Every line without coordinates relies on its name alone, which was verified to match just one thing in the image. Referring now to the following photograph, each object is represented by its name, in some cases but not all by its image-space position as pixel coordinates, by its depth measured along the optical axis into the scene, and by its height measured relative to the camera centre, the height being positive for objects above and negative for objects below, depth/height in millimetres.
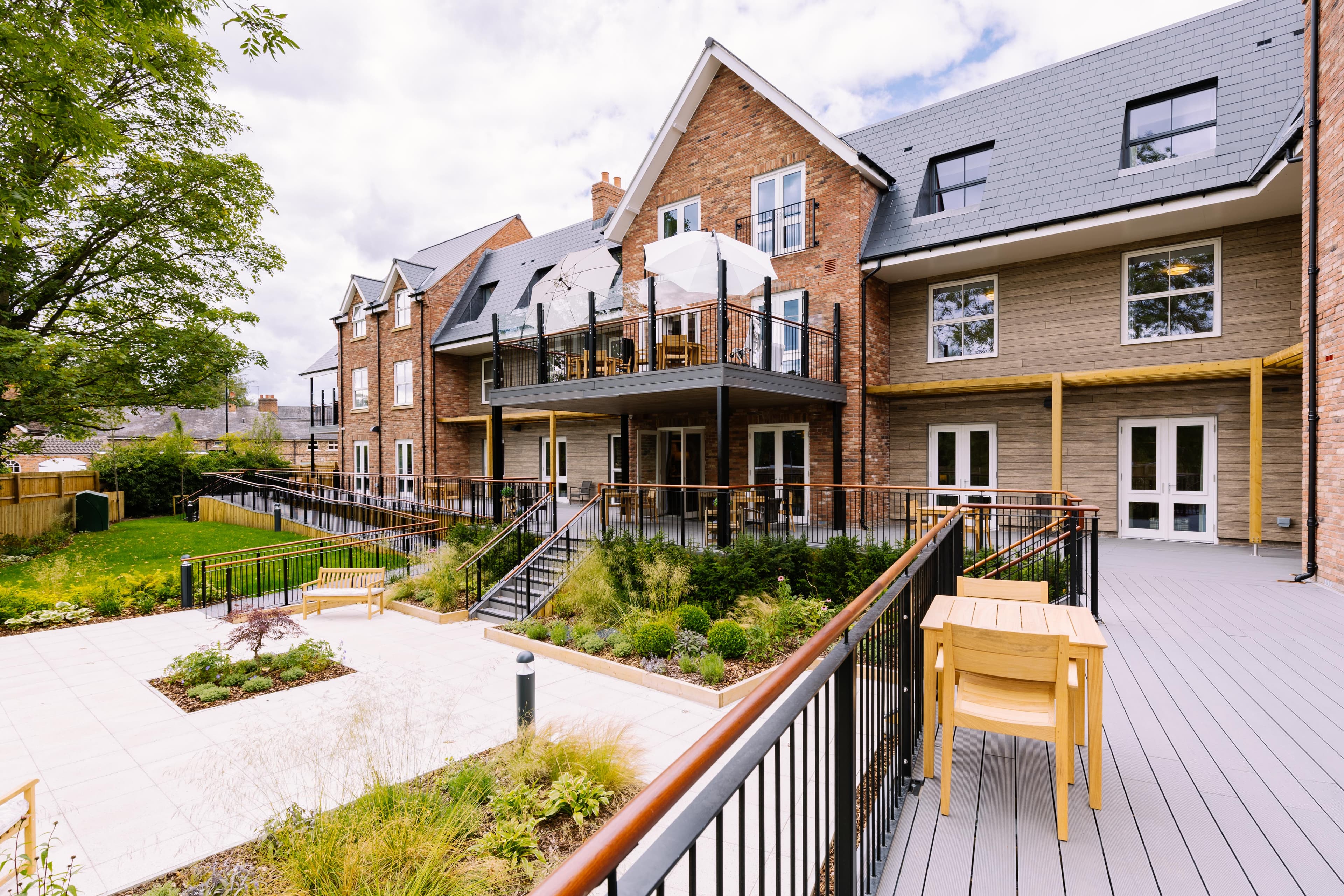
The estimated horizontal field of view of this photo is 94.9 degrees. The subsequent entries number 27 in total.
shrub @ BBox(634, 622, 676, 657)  8102 -2627
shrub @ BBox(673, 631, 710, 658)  8039 -2684
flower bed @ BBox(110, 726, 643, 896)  3549 -2549
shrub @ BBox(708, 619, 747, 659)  7848 -2554
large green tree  12125 +4661
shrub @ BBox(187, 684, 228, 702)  7035 -2873
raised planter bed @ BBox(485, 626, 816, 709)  6809 -2864
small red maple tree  7848 -2416
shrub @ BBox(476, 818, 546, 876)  3910 -2593
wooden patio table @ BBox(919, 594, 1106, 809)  3047 -1038
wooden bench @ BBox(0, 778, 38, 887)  3426 -2270
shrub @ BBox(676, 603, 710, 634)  8641 -2501
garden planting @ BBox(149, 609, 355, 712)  7238 -2879
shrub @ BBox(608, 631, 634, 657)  8250 -2758
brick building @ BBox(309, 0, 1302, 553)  10891 +3085
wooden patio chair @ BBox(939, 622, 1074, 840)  2846 -1295
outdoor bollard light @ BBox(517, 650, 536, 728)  5777 -2370
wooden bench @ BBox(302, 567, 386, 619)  11164 -2734
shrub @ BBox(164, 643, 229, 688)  7582 -2793
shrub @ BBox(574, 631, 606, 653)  8555 -2815
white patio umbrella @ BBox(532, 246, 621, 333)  14195 +3671
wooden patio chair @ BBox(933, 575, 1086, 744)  4438 -1092
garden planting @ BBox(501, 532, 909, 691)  7973 -2464
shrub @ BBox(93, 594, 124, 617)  10984 -2894
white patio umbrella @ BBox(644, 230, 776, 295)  11445 +3407
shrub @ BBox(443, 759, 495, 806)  4488 -2542
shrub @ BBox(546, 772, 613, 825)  4430 -2613
